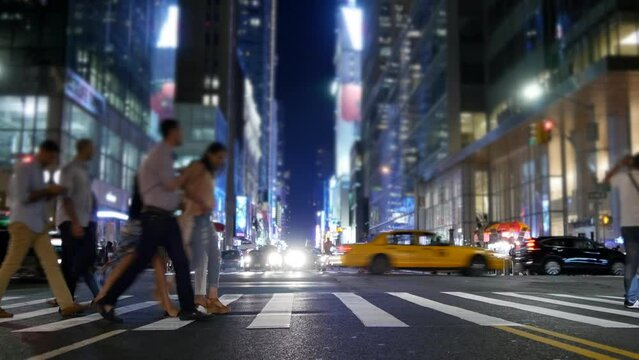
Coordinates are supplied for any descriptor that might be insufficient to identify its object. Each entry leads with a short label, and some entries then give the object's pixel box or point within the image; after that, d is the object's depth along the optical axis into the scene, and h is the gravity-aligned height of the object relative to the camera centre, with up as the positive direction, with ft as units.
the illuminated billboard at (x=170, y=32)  242.25 +86.55
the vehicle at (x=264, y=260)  102.73 -1.85
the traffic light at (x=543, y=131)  76.95 +14.62
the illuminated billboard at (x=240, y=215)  333.21 +17.60
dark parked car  73.56 -0.57
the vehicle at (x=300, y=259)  102.32 -1.63
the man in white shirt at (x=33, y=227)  22.70 +0.70
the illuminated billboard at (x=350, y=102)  630.33 +146.83
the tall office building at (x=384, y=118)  241.55 +61.47
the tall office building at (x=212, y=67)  318.24 +91.75
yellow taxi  70.28 -0.53
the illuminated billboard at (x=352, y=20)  650.02 +235.67
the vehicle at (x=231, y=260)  110.83 -2.06
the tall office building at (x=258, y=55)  559.79 +174.95
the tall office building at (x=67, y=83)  120.47 +32.95
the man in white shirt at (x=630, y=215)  26.53 +1.57
